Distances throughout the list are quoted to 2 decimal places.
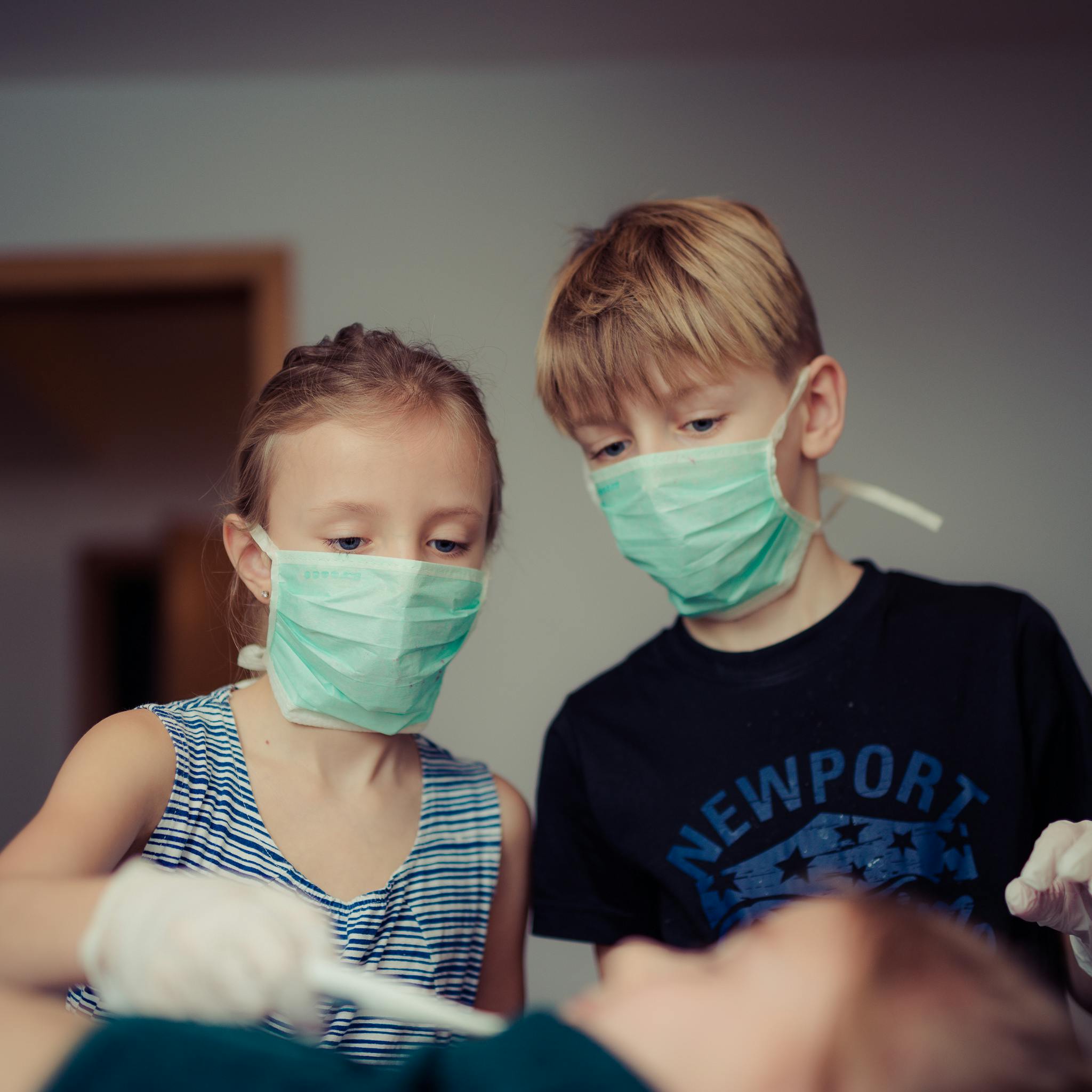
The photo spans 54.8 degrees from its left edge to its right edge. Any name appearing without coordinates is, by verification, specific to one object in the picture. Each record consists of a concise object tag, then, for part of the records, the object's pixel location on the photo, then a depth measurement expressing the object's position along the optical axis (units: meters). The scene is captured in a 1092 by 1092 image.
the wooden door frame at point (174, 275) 2.53
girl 1.00
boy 1.13
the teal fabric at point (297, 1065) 0.52
